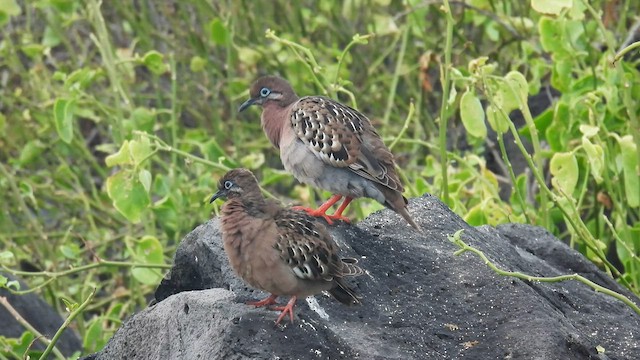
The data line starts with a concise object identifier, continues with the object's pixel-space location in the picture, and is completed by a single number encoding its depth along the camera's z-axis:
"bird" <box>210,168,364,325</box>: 9.23
